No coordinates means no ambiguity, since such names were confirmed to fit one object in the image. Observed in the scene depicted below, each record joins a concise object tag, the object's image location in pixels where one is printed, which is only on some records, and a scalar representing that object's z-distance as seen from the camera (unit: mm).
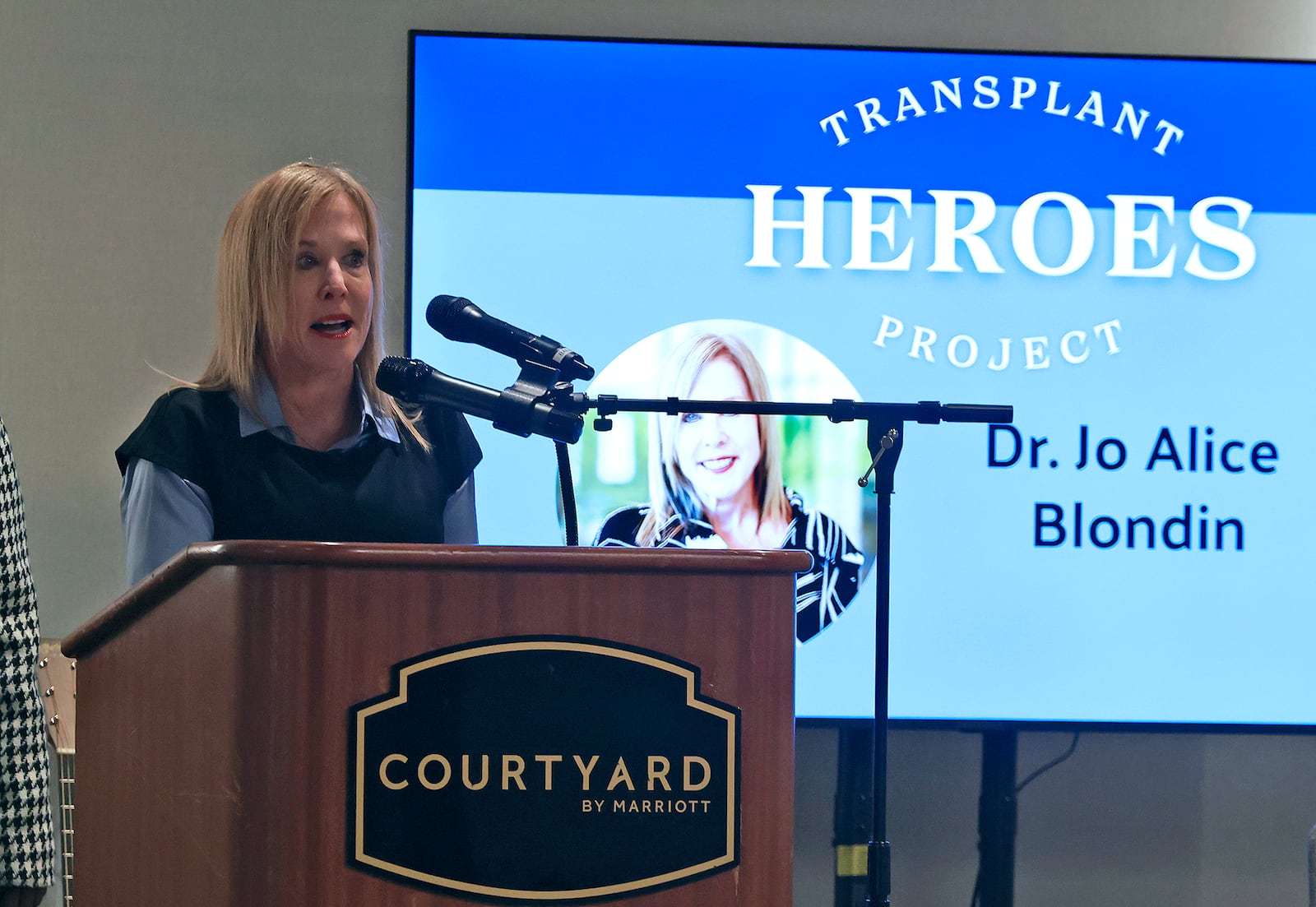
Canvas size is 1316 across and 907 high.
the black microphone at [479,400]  4206
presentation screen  7943
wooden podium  3647
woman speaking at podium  4679
